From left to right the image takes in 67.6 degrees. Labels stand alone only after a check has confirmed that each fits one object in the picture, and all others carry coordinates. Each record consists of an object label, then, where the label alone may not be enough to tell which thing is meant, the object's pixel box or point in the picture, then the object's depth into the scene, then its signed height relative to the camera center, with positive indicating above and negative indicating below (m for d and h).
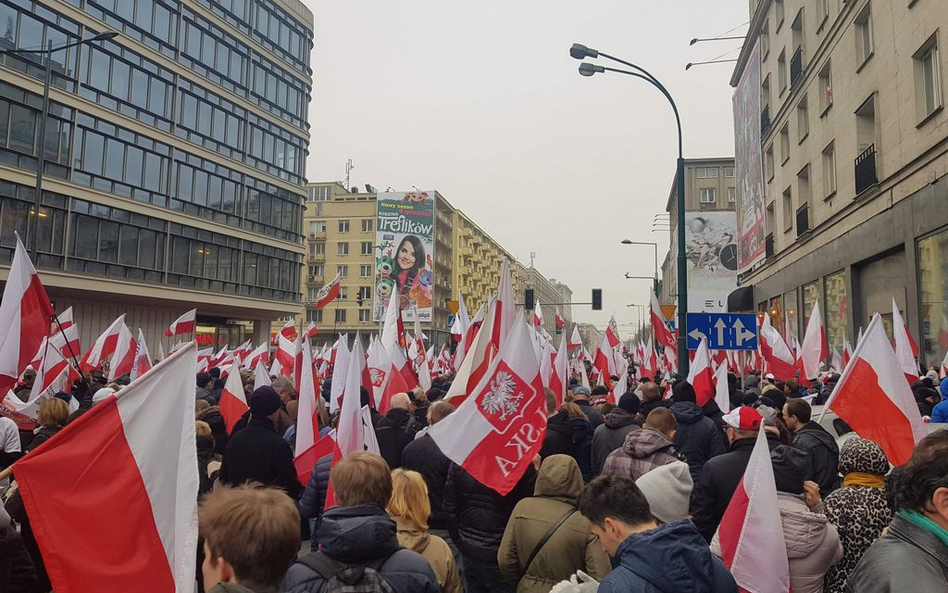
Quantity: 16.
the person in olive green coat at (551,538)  3.92 -1.09
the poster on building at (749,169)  31.86 +8.51
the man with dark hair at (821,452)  5.11 -0.74
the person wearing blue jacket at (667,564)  2.54 -0.80
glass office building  26.11 +7.79
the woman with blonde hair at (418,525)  3.67 -1.00
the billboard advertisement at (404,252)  78.75 +9.66
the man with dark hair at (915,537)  2.43 -0.66
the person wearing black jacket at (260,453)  5.48 -0.92
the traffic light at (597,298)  34.59 +2.27
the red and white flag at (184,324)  17.98 +0.24
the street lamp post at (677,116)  15.73 +5.23
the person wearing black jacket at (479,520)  4.89 -1.29
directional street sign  11.59 +0.31
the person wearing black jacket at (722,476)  4.75 -0.86
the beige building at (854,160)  14.91 +5.24
